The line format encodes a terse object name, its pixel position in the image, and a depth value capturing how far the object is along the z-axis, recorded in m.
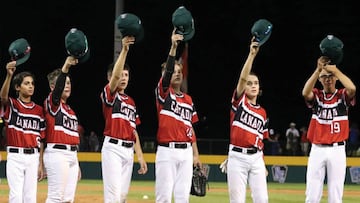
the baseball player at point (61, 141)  16.91
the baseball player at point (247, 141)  16.72
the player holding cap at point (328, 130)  17.87
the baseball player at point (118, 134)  17.08
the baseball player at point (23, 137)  16.97
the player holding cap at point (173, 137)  16.97
